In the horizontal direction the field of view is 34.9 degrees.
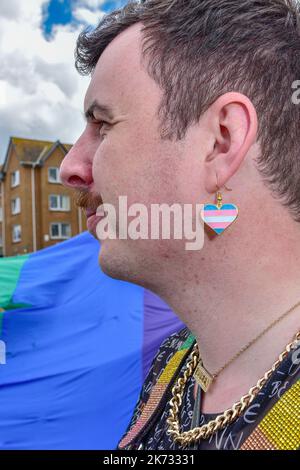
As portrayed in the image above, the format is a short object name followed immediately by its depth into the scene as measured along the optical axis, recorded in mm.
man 875
